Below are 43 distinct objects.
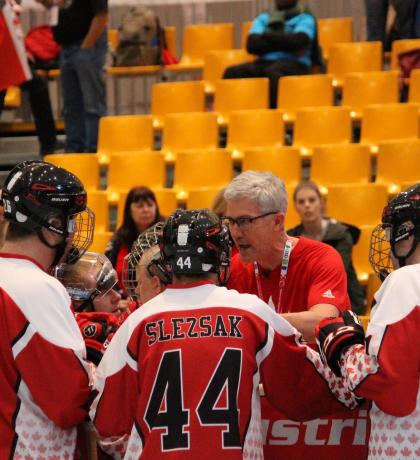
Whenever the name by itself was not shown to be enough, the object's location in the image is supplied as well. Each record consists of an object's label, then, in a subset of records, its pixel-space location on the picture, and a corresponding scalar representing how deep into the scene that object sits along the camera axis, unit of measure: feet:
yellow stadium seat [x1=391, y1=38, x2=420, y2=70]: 67.95
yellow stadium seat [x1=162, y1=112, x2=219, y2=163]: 62.69
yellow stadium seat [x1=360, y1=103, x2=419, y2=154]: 60.70
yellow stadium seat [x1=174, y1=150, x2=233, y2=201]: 58.54
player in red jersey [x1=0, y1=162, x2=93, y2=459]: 23.35
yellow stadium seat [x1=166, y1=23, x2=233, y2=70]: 77.71
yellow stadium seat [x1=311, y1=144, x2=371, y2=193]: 57.57
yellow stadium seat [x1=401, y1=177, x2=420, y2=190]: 56.28
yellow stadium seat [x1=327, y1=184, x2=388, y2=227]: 54.24
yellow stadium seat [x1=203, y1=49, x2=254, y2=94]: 72.13
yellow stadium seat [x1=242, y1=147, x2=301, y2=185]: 57.62
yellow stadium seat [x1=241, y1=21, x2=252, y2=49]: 77.46
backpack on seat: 71.77
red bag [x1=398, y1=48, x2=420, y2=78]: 66.33
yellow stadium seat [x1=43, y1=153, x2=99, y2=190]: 60.03
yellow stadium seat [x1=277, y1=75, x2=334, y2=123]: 65.21
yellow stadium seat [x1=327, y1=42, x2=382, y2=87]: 69.15
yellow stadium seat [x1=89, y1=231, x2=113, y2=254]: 52.85
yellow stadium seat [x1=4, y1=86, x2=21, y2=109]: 70.74
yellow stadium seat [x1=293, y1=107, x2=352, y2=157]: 60.90
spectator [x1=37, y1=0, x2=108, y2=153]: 62.54
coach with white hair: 29.96
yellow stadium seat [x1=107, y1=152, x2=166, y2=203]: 59.41
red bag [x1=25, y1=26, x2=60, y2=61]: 71.87
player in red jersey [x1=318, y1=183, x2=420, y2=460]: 22.59
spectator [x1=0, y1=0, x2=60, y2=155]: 65.41
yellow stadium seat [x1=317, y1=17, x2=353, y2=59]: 74.79
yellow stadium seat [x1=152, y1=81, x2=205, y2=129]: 67.92
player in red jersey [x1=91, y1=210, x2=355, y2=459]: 22.71
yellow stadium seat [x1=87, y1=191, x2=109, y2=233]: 56.54
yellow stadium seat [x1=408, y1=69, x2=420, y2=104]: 64.34
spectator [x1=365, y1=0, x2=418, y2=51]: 69.05
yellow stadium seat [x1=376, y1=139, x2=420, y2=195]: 57.21
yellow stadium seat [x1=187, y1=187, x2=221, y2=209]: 54.54
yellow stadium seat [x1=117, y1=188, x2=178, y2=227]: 55.42
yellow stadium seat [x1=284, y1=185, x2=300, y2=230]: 54.24
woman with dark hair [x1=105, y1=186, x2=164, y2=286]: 49.21
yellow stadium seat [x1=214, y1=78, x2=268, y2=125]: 65.87
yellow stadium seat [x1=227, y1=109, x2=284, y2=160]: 61.72
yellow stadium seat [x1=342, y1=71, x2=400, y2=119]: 64.90
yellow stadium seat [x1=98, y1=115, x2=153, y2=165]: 63.62
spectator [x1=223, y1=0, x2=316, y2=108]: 65.51
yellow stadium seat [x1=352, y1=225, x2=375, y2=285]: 51.37
